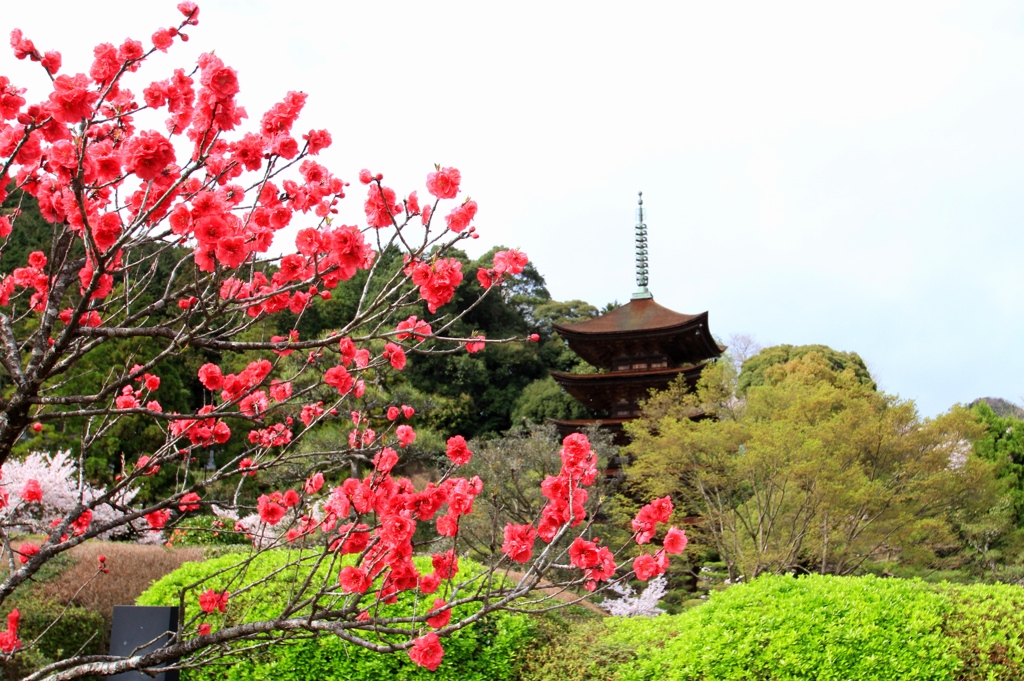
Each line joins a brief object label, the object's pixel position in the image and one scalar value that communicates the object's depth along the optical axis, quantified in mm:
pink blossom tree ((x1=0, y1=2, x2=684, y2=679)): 2275
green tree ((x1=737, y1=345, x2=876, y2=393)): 23875
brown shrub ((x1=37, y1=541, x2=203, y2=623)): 7090
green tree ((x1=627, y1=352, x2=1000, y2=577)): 11250
